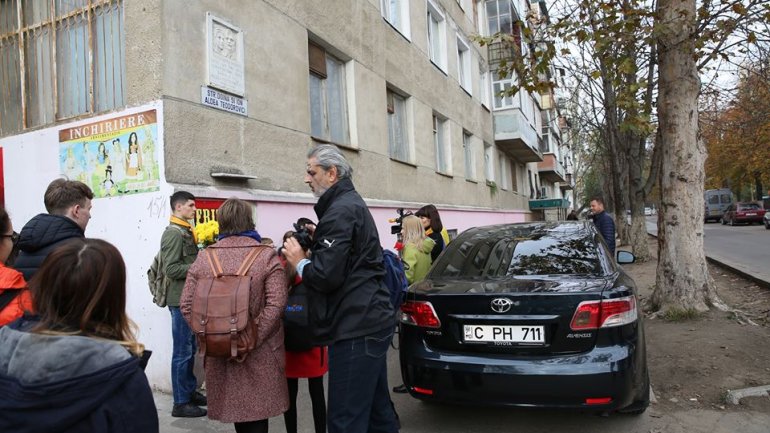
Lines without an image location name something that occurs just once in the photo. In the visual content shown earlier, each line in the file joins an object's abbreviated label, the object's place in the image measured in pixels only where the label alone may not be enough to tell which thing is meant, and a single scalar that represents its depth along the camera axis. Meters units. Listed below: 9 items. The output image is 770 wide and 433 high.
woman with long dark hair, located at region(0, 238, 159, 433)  1.31
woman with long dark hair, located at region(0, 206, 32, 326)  1.98
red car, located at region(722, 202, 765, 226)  35.38
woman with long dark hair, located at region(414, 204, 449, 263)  5.66
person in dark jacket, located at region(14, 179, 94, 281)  2.50
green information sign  28.25
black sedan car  3.16
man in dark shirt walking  7.98
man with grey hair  2.49
